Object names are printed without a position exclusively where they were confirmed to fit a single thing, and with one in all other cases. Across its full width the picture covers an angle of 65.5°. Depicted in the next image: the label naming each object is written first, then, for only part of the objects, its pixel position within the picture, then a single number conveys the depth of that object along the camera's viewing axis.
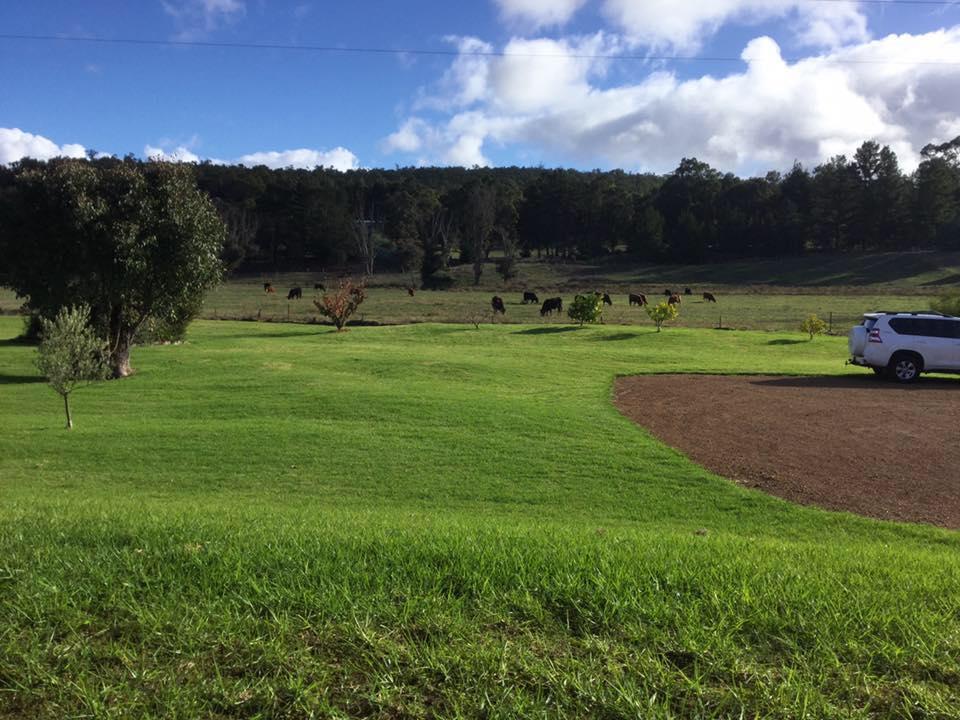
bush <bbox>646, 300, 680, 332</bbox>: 36.19
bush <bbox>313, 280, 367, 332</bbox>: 39.31
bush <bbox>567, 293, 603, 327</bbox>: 38.56
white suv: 21.06
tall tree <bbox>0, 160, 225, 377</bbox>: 23.00
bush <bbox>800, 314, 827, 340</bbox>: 33.69
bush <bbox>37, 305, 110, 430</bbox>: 15.04
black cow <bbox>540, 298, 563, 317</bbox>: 46.47
